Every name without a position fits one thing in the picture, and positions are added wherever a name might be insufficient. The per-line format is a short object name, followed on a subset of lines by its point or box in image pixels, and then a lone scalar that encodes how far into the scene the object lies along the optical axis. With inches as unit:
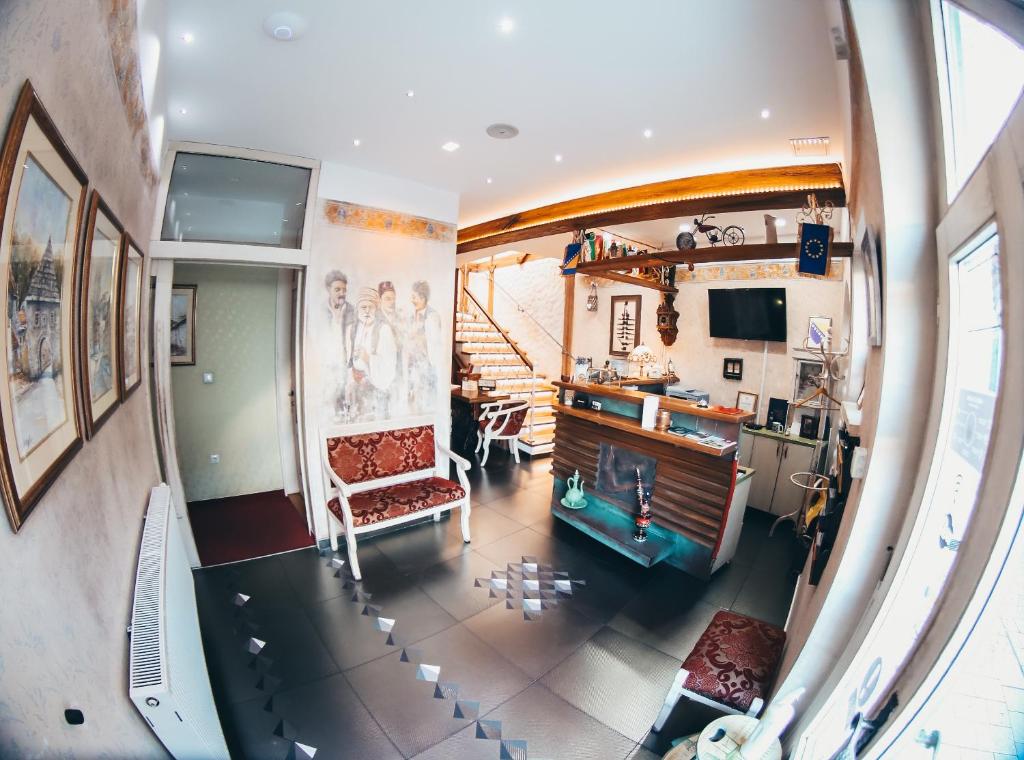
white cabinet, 182.5
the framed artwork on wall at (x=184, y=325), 169.6
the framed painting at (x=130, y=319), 73.2
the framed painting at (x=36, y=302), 29.0
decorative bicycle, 146.7
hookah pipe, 146.6
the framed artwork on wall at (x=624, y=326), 285.1
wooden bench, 137.6
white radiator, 48.5
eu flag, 109.9
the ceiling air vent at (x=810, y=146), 109.5
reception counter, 135.9
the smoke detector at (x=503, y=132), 112.3
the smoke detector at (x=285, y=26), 73.0
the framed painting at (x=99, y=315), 48.3
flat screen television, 215.8
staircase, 272.1
